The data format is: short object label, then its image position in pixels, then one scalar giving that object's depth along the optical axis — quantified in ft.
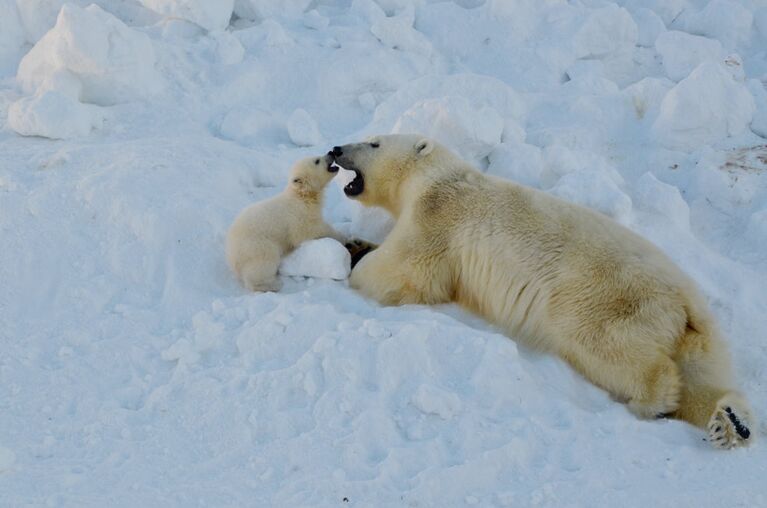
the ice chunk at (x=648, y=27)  56.85
